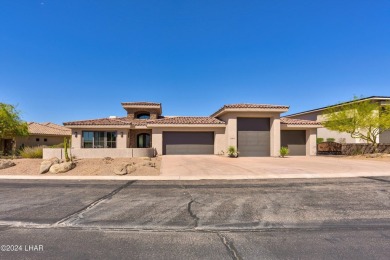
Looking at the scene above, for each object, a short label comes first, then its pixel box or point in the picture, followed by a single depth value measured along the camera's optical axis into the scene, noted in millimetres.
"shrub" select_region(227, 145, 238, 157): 20719
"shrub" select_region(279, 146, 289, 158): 21050
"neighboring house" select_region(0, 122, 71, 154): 27266
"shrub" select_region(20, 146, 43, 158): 16875
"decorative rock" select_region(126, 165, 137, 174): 12148
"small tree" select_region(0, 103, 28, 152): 19469
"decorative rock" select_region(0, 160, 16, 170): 13406
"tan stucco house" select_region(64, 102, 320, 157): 21922
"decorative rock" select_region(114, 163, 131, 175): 11719
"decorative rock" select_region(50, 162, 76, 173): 12297
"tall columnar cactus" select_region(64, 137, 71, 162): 14305
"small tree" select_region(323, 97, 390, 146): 21156
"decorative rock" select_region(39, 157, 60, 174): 12378
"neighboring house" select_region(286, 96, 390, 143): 25878
